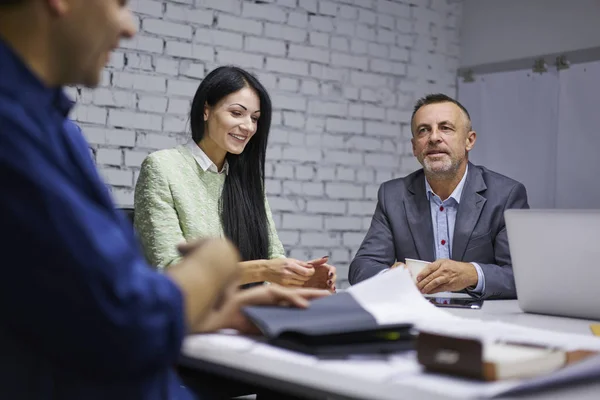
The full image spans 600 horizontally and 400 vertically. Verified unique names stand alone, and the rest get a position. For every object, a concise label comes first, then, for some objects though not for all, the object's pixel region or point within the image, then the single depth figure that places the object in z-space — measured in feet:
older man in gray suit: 9.64
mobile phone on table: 6.49
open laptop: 5.93
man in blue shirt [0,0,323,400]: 2.45
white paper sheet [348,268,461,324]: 4.75
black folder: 3.84
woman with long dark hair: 8.33
